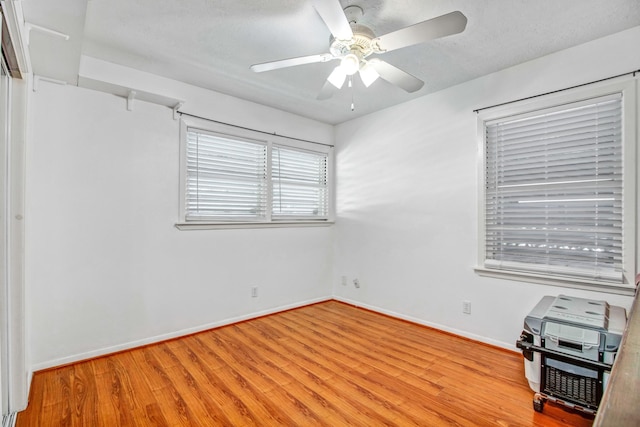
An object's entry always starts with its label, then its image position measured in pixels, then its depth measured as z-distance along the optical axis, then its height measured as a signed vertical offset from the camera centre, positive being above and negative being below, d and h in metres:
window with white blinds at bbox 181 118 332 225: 3.24 +0.40
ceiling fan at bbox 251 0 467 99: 1.58 +0.99
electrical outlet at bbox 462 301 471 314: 3.05 -0.90
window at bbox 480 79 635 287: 2.29 +0.20
